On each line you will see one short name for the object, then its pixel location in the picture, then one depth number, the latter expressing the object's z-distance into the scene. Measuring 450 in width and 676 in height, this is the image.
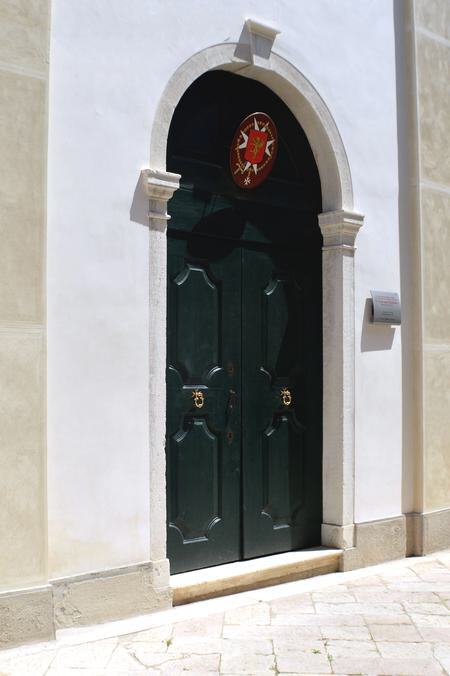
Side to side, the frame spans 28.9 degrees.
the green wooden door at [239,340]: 5.86
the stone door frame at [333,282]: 6.48
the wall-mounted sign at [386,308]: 6.88
